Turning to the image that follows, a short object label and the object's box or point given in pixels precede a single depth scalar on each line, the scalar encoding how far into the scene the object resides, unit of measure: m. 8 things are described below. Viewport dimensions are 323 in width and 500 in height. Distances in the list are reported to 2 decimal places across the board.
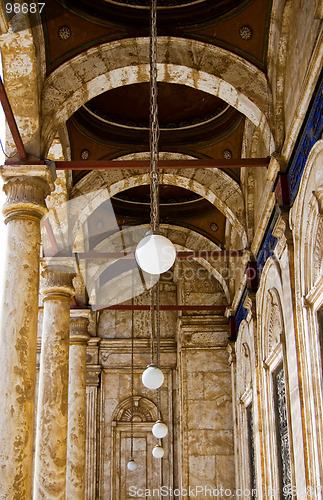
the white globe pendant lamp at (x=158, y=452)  12.48
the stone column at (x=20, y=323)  5.90
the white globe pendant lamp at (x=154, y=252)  4.07
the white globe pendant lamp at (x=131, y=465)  13.57
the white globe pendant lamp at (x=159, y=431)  11.48
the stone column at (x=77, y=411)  10.49
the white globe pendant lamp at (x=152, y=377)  8.69
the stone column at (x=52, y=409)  8.00
